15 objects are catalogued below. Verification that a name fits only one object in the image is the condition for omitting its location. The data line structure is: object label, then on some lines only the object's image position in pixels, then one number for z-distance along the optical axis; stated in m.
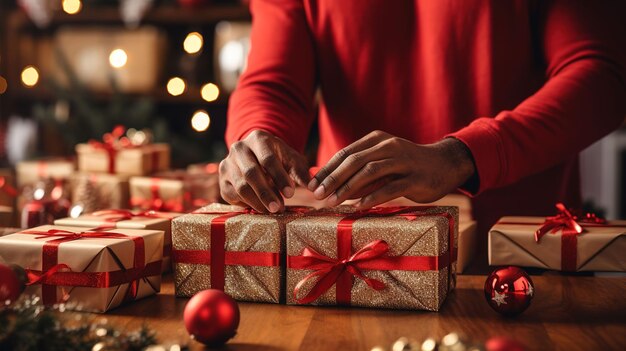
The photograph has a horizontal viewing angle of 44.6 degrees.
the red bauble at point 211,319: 0.81
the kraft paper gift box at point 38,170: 2.14
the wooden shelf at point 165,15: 3.10
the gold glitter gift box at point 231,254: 1.01
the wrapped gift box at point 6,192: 1.87
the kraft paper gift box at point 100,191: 1.68
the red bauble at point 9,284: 0.86
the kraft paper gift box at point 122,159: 2.06
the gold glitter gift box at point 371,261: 0.96
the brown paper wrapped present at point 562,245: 1.05
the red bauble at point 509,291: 0.92
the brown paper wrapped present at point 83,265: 0.97
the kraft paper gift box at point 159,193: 1.78
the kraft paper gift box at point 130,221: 1.17
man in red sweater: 1.28
